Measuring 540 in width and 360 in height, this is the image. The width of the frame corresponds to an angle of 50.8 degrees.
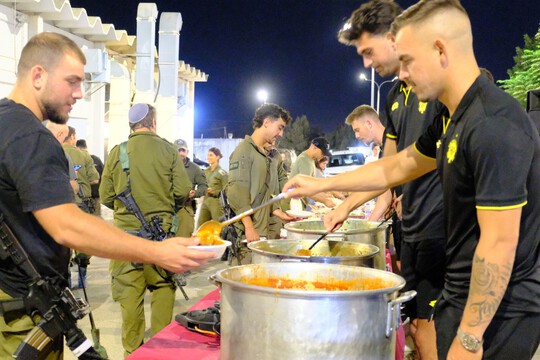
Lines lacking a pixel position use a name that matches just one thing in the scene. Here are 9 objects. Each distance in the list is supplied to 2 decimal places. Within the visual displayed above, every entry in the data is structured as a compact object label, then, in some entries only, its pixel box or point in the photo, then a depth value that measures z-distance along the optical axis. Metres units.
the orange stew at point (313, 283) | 2.03
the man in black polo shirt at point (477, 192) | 1.63
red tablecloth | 2.26
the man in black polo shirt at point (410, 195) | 2.88
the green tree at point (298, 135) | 43.16
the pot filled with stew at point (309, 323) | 1.53
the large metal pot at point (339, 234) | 2.93
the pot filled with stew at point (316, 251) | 2.21
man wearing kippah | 4.65
